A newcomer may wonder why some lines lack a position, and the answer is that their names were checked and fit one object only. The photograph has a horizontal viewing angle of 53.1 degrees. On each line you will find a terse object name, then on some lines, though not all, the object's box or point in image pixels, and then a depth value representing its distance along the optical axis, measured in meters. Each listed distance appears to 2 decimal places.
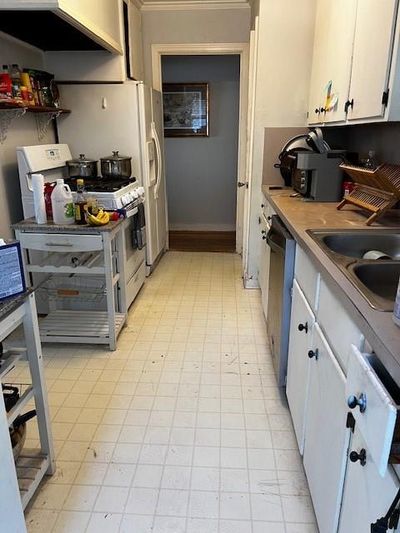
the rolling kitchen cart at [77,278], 2.31
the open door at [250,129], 3.02
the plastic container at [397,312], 0.84
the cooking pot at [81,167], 3.10
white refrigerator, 3.22
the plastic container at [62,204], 2.30
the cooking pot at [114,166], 3.07
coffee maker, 2.41
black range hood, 2.19
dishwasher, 1.81
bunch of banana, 2.30
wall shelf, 2.45
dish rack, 1.68
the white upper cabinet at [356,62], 1.45
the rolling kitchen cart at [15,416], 1.07
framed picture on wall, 5.09
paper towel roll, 2.28
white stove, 2.59
